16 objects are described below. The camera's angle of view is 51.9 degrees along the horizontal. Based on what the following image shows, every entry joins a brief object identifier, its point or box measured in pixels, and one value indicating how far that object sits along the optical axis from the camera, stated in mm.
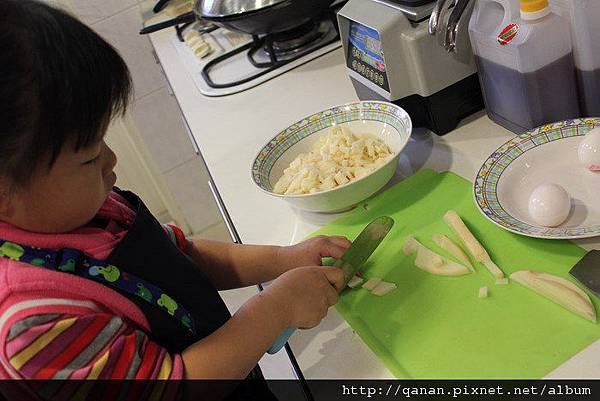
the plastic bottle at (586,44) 760
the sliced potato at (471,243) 700
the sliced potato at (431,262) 715
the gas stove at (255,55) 1438
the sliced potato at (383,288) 735
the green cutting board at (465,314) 601
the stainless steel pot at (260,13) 1313
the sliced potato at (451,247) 725
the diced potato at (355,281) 768
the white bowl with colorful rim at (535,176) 733
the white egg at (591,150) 750
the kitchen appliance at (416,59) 919
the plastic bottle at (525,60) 793
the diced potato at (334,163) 899
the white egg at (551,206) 710
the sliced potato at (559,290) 608
